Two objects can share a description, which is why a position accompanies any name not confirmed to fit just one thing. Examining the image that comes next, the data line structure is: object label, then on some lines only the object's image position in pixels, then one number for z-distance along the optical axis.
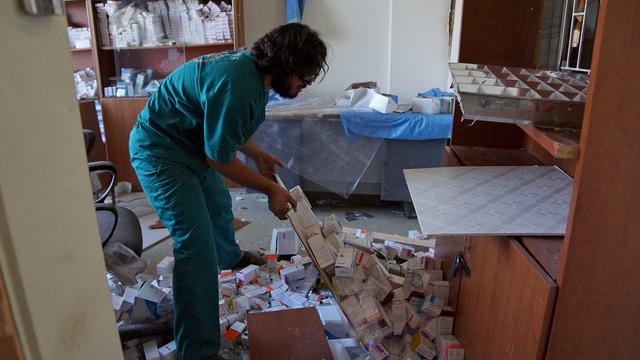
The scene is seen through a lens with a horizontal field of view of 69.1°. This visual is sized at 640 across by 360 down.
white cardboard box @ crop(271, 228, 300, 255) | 2.61
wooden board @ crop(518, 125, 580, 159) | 0.94
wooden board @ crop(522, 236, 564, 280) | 1.04
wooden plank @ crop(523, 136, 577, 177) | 1.60
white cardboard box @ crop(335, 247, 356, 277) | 1.79
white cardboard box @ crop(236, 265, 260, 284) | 2.34
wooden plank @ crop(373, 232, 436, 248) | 2.80
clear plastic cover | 3.30
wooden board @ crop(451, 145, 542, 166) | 1.80
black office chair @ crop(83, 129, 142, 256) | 1.65
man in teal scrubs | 1.54
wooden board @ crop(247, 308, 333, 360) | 1.73
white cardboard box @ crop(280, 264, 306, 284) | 2.30
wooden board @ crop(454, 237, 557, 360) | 1.04
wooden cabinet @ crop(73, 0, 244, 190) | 3.77
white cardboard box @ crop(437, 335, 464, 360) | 1.59
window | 1.55
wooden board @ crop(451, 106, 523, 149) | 2.01
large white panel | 1.20
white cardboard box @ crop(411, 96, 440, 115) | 3.25
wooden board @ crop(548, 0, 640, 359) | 0.86
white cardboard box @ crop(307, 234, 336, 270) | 1.79
